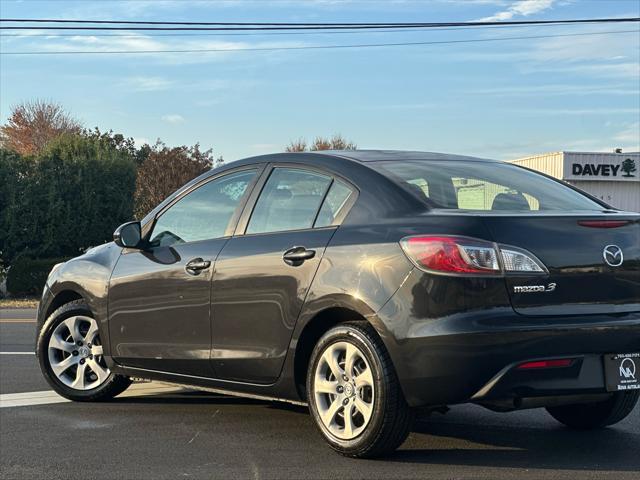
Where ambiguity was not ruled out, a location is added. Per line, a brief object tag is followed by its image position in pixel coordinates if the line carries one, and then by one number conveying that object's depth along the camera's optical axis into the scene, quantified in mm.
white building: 48562
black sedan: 4391
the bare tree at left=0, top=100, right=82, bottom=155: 68312
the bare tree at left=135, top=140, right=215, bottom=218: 47125
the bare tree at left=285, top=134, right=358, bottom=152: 72875
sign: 48562
